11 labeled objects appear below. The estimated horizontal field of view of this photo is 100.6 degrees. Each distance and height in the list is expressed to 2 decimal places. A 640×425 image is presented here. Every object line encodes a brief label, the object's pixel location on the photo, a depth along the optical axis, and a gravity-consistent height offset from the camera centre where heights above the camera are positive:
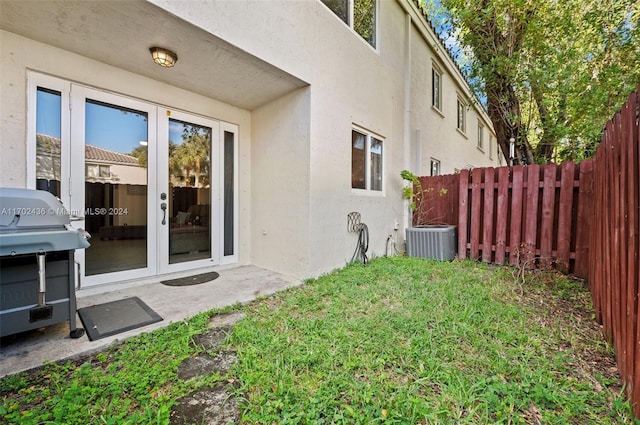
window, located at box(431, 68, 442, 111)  8.04 +3.80
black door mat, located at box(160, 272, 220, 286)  3.67 -1.02
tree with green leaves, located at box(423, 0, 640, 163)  4.92 +3.03
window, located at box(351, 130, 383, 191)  4.97 +0.96
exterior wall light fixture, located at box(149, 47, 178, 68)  2.98 +1.74
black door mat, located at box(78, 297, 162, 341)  2.34 -1.06
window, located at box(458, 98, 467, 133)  10.30 +3.78
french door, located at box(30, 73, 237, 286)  3.06 +0.40
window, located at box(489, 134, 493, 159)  14.82 +3.61
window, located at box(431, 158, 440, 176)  8.11 +1.35
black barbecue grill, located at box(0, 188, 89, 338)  1.90 -0.42
